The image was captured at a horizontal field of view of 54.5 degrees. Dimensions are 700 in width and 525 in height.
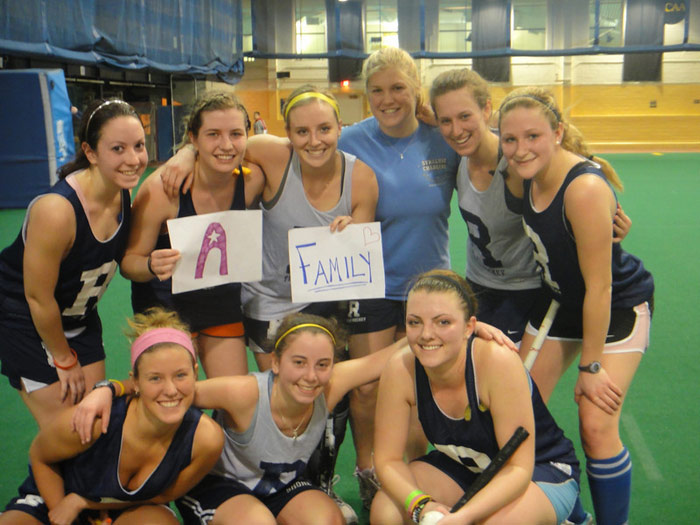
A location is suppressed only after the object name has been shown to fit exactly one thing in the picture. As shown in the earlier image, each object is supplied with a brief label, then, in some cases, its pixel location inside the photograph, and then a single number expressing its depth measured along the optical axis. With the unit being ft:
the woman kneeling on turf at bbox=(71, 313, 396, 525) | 8.21
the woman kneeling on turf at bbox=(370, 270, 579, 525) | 7.45
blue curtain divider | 34.42
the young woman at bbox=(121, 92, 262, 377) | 9.08
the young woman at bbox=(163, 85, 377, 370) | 9.23
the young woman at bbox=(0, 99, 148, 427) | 8.32
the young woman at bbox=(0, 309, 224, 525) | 7.78
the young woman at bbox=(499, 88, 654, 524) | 8.01
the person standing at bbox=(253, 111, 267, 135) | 65.05
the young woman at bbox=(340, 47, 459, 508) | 9.99
